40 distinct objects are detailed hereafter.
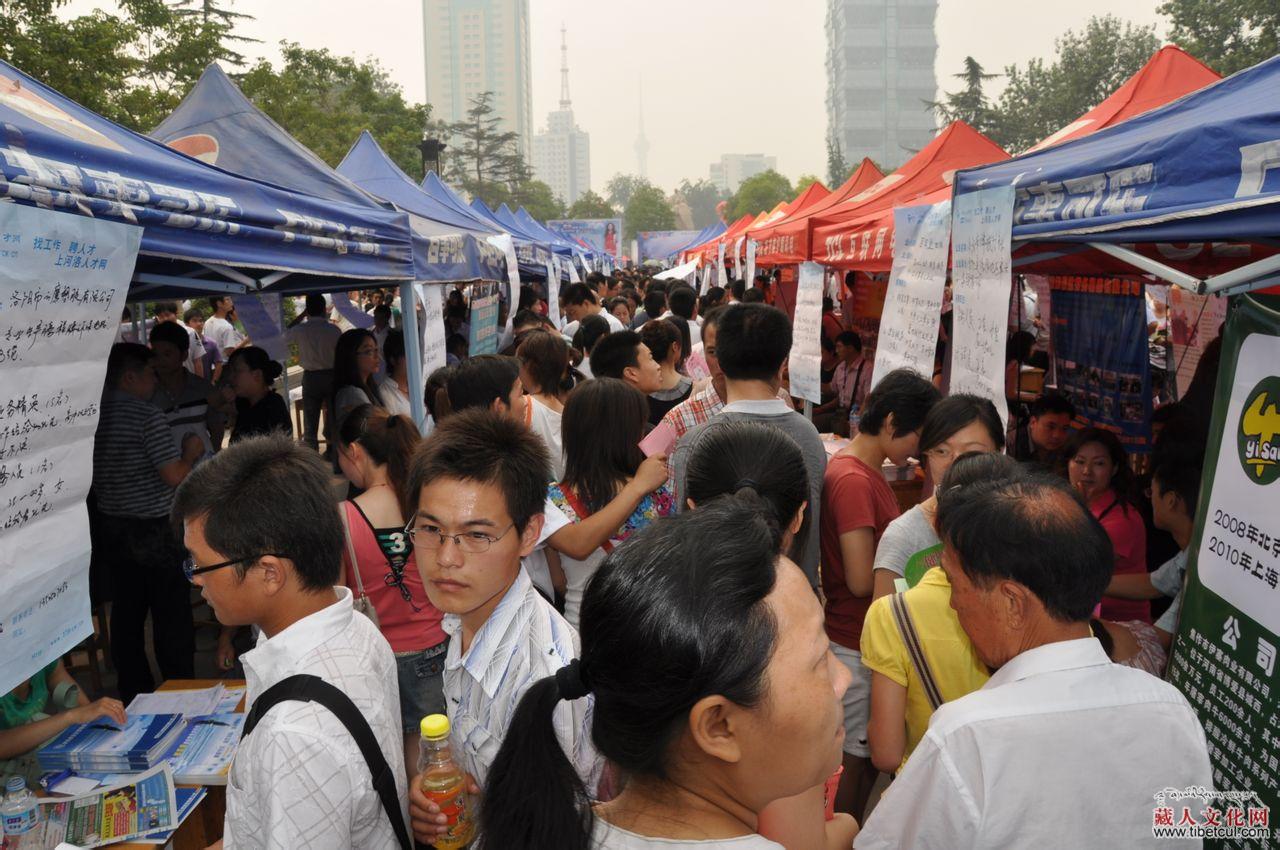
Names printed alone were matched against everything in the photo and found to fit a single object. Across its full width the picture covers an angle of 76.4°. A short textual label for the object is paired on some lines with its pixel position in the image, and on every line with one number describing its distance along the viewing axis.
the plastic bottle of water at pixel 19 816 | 2.05
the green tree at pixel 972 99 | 50.84
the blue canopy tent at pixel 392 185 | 7.04
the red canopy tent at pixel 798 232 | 6.50
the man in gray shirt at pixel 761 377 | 2.92
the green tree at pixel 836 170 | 80.75
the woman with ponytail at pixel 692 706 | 0.96
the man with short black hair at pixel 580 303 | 8.32
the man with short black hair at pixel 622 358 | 4.31
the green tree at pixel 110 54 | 11.84
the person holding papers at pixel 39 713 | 2.23
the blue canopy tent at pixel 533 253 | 9.39
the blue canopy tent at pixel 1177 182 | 1.86
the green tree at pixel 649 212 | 89.38
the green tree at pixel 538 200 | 75.88
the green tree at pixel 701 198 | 135.00
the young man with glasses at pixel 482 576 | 1.64
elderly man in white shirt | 1.38
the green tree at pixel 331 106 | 20.94
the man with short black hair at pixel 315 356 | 6.93
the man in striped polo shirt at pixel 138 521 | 3.73
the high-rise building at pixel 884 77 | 113.50
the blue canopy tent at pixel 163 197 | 1.83
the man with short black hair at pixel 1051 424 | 4.78
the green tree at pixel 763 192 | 79.38
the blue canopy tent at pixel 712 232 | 28.72
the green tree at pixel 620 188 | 145.88
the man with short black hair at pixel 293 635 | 1.43
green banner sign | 1.70
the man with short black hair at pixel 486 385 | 3.38
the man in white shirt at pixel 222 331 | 11.58
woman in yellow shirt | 1.83
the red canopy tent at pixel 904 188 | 5.31
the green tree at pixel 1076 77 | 40.91
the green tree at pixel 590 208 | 82.00
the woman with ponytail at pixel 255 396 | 5.30
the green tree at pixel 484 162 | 71.81
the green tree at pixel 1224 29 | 28.19
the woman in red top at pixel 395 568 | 2.45
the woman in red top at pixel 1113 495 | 3.08
